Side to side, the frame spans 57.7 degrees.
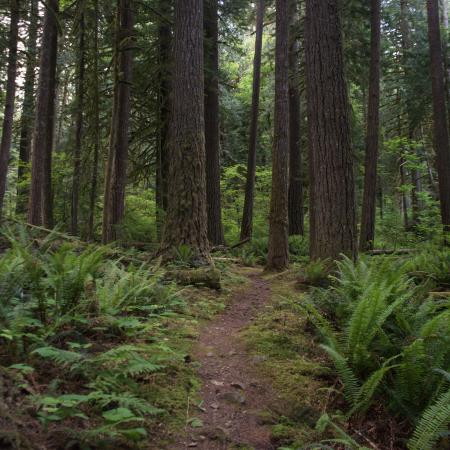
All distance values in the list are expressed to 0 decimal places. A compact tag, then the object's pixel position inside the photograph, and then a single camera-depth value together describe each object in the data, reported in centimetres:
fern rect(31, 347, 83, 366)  270
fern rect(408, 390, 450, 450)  259
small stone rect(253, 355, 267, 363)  416
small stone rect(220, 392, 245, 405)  334
